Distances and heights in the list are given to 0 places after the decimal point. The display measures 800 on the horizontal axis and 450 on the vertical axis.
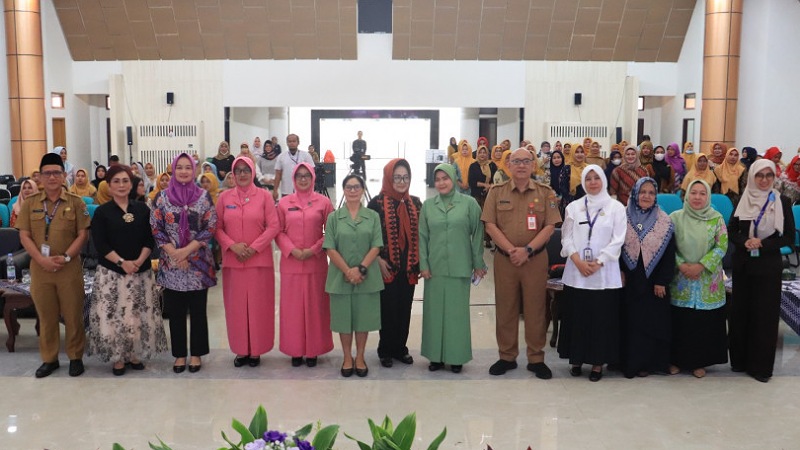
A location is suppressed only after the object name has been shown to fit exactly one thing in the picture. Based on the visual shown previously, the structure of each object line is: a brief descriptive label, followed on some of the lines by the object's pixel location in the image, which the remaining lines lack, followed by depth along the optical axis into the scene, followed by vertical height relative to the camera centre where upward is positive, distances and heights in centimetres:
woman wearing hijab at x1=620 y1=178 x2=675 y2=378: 512 -74
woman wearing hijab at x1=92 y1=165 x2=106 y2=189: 1103 -17
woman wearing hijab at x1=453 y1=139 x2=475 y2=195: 1189 +11
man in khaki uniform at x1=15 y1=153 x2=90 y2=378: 517 -62
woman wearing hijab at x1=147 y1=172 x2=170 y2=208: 904 -21
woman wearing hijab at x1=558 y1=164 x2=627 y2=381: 509 -67
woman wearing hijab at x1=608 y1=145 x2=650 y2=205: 918 -7
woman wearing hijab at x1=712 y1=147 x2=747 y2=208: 1063 -6
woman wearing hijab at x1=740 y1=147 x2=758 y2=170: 1117 +21
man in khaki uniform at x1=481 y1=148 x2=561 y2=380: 522 -55
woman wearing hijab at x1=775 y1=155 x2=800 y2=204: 956 -13
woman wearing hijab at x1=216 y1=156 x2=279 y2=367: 532 -68
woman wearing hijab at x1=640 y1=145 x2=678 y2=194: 1070 -3
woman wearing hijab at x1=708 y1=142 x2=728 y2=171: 1151 +24
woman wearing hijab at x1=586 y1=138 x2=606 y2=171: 1103 +18
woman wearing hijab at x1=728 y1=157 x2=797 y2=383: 516 -57
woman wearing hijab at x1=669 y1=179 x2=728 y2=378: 514 -77
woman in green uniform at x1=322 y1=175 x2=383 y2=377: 523 -68
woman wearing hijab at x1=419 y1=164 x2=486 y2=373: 527 -65
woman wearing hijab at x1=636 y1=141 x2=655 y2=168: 1108 +22
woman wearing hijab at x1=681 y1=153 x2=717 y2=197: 1033 -4
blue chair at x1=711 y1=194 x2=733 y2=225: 864 -38
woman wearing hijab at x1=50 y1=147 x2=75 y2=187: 1161 -14
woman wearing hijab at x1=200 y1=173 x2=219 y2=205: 864 -22
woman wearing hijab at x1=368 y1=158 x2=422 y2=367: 540 -57
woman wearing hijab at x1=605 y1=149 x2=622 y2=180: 1016 +12
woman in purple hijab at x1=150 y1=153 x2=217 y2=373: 517 -59
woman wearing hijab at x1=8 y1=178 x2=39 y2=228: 746 -30
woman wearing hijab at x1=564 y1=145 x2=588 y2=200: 995 -2
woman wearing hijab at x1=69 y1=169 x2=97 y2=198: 952 -30
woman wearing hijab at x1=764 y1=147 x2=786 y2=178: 1073 +22
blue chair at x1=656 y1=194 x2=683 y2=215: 841 -35
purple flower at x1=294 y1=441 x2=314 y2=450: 198 -71
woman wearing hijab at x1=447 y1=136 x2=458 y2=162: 1523 +39
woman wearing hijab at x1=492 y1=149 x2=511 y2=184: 1012 -9
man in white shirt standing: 1026 +6
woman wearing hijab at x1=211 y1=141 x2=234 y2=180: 1295 +8
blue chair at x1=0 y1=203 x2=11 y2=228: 855 -61
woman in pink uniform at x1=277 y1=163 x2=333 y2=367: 535 -73
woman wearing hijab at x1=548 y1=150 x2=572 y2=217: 995 -11
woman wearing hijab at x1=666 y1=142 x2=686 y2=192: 1123 +11
